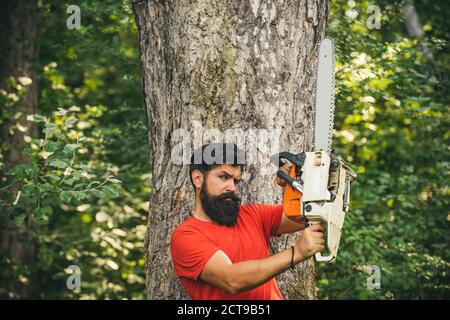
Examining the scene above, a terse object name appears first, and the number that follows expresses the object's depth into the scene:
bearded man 3.29
